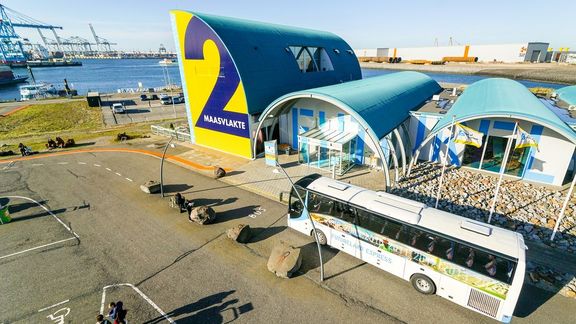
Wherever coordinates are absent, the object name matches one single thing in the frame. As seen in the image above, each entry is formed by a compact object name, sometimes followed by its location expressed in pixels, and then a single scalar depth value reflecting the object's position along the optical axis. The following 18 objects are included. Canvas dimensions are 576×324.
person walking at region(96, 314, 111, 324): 9.31
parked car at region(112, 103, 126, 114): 52.38
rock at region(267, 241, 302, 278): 12.21
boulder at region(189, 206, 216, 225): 16.39
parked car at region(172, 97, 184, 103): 61.20
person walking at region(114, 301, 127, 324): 9.60
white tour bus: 9.34
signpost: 23.72
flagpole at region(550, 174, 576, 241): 13.52
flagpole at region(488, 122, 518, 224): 14.67
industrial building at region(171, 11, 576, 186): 19.31
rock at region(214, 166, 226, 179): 22.81
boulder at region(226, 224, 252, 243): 14.62
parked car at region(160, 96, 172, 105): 59.91
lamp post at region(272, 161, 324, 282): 11.90
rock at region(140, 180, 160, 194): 20.44
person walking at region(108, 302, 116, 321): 9.48
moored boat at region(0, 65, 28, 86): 106.56
